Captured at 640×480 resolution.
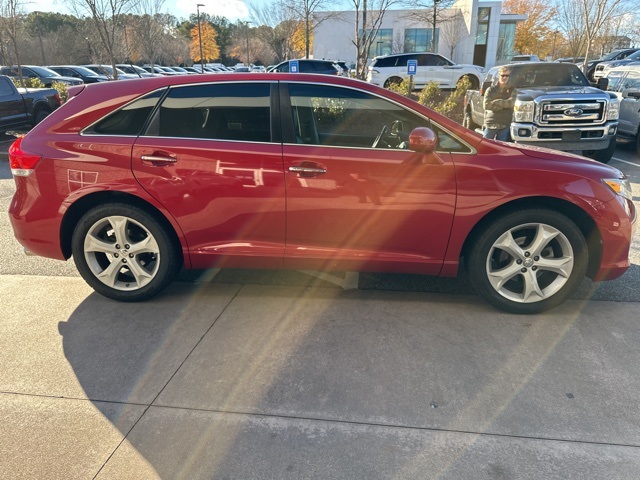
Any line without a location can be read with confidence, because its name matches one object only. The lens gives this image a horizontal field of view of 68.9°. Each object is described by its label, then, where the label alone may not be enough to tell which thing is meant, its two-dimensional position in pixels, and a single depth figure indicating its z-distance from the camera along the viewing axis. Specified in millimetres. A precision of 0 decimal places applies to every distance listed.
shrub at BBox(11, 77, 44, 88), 17031
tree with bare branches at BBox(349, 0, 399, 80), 13083
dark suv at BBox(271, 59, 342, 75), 20852
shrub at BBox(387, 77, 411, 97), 13312
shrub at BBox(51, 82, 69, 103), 15080
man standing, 8609
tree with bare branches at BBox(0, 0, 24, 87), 17381
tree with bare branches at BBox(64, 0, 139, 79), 13305
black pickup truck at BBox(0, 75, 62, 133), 11742
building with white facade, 34656
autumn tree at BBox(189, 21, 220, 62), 62938
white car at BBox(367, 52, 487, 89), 19141
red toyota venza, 3332
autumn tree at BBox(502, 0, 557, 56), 44969
